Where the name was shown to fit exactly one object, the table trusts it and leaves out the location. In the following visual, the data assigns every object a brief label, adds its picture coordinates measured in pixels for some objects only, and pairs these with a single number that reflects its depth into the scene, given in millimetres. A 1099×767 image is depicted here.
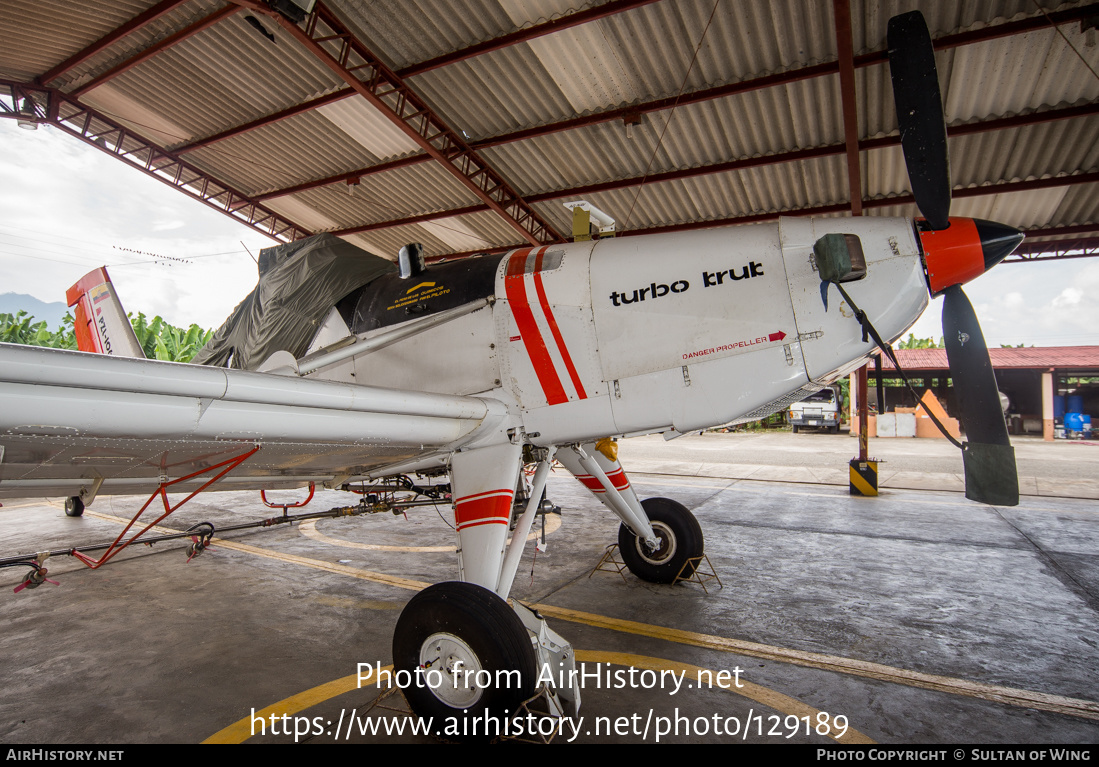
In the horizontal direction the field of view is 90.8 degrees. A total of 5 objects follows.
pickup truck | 26562
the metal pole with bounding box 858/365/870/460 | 10086
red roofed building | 25734
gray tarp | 4160
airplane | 2391
